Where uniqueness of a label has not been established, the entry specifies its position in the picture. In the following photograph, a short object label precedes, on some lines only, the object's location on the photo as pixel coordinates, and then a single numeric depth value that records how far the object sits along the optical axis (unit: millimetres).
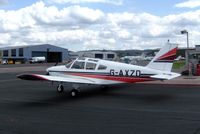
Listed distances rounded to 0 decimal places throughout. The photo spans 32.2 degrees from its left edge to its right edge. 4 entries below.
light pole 30756
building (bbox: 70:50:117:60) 101612
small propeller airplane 16200
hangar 124250
